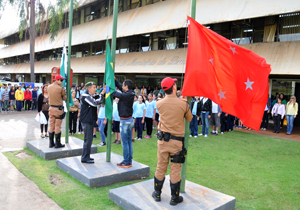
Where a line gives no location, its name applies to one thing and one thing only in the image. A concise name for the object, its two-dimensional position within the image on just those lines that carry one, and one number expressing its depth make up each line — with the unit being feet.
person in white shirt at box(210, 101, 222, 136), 37.17
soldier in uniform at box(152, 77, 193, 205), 12.94
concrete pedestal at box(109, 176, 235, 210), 12.76
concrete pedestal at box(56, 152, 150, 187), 16.48
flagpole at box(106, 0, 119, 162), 18.70
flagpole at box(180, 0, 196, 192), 14.37
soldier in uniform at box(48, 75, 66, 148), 23.22
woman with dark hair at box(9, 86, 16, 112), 58.49
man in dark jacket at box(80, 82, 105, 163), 19.01
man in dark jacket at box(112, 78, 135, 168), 18.25
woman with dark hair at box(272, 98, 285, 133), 41.60
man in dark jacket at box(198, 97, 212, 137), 35.88
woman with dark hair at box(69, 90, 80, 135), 33.27
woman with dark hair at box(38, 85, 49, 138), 30.07
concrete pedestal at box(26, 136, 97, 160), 22.09
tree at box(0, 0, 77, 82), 70.38
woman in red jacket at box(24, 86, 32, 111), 60.29
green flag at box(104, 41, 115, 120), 18.06
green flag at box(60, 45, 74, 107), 25.16
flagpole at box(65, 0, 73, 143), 25.12
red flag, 13.44
